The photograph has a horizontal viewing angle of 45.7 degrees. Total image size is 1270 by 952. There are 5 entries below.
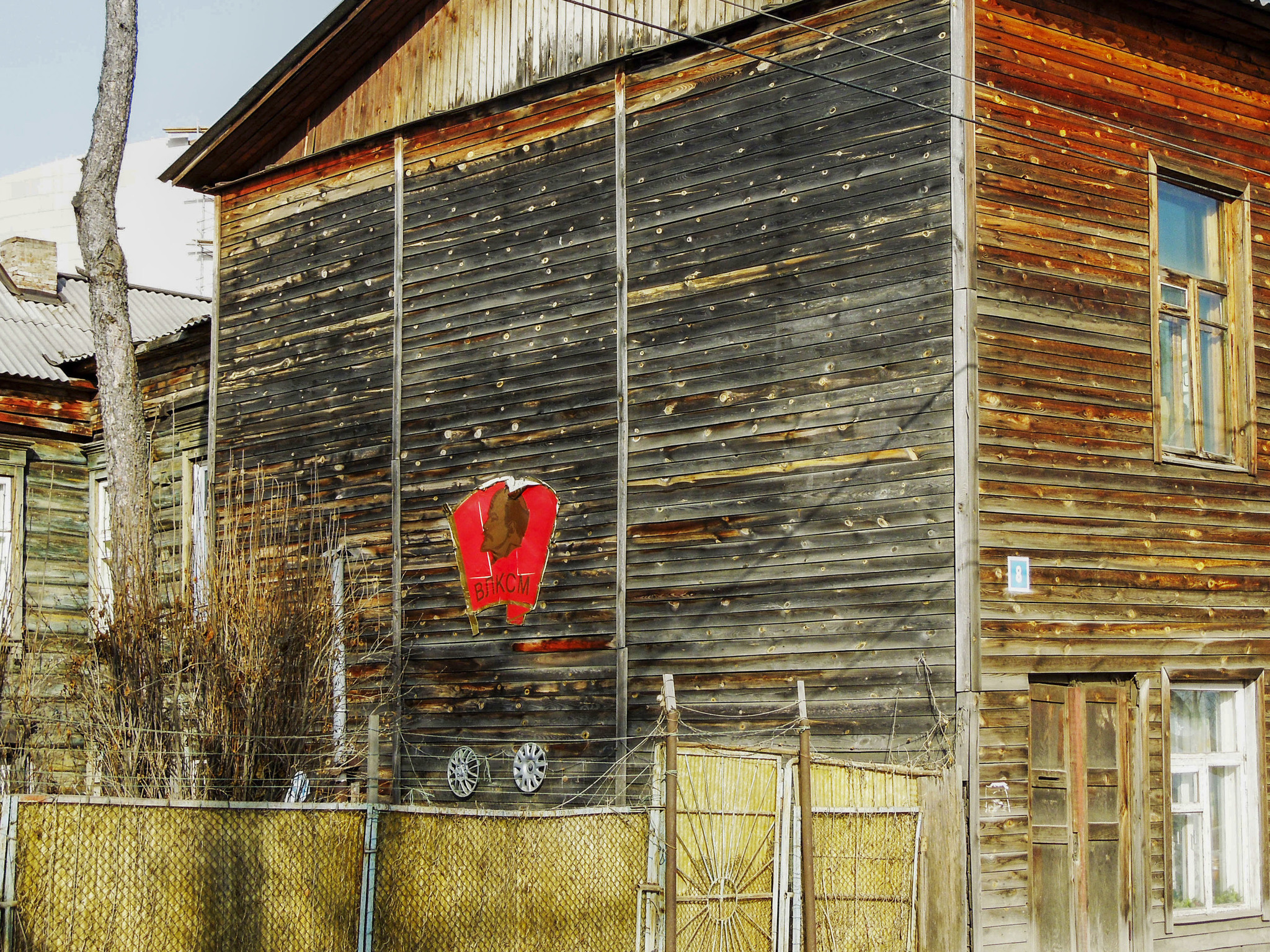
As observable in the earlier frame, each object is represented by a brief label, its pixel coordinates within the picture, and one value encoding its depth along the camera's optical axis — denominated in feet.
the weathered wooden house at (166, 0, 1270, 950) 40.06
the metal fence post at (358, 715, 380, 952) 33.12
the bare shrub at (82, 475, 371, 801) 39.55
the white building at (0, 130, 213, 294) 125.90
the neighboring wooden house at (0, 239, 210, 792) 65.98
